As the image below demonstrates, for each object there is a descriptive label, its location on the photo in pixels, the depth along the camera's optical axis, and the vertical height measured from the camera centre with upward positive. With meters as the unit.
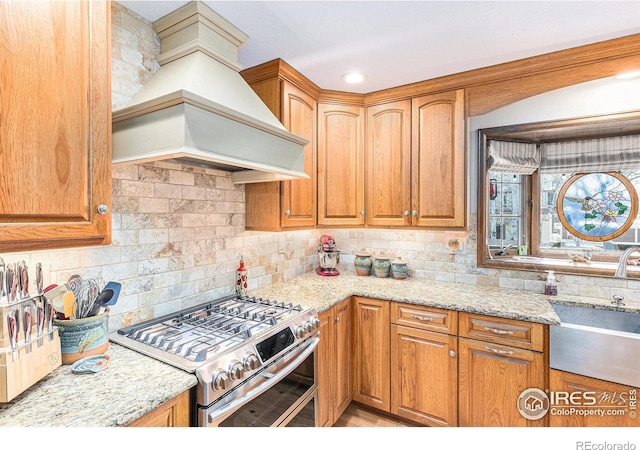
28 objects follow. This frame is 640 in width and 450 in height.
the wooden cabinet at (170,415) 0.91 -0.62
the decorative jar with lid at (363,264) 2.66 -0.38
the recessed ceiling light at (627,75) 1.75 +0.88
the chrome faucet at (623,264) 1.85 -0.26
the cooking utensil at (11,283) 0.92 -0.19
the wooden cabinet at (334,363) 1.84 -0.94
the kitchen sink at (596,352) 1.48 -0.67
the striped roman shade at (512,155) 2.21 +0.51
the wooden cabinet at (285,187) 1.98 +0.25
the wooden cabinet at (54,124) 0.80 +0.30
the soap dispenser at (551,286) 1.98 -0.42
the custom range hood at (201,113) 1.12 +0.45
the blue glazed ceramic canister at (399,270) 2.48 -0.40
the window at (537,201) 2.00 +0.17
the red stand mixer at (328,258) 2.66 -0.32
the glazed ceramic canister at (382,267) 2.58 -0.39
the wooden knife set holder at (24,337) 0.85 -0.36
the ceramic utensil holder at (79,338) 1.08 -0.43
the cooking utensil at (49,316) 1.01 -0.32
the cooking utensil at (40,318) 0.97 -0.32
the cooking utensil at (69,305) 1.09 -0.31
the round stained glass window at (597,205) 2.00 +0.12
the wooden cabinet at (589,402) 1.46 -0.92
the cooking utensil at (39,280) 1.02 -0.20
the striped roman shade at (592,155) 1.93 +0.47
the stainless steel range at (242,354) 1.10 -0.55
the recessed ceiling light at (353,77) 2.13 +1.07
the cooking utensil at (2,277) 0.91 -0.17
